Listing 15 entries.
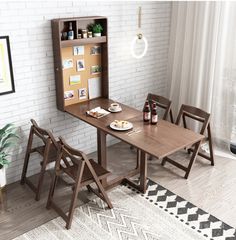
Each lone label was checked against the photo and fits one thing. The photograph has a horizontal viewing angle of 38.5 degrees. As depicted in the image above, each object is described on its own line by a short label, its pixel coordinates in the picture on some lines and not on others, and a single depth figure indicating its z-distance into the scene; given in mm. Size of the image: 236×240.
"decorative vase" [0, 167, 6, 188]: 3338
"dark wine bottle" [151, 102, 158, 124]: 3404
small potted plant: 3729
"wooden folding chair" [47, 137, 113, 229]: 2961
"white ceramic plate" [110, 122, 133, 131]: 3258
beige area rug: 3012
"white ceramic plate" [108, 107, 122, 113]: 3712
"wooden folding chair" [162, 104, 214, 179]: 3916
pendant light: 4236
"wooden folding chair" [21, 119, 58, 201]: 3323
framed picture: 3256
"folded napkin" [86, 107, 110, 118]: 3569
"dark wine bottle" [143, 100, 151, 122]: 3466
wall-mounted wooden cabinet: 3540
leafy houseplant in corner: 3318
